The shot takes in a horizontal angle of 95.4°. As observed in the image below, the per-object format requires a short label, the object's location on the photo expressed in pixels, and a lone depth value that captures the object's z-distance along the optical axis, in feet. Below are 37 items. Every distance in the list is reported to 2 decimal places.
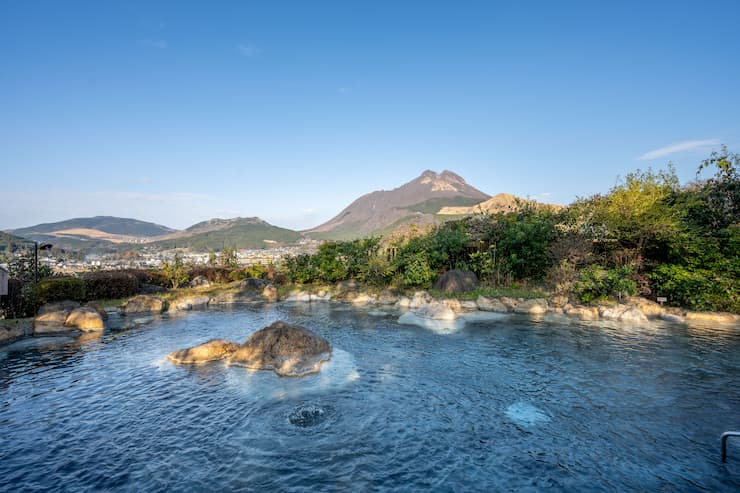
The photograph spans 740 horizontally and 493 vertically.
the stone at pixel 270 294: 75.16
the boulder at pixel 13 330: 39.33
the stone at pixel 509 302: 56.27
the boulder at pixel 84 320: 46.09
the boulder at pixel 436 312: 51.65
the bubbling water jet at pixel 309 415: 21.17
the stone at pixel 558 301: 55.98
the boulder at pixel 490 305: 56.02
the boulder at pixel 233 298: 69.72
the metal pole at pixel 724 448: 15.87
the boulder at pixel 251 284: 80.53
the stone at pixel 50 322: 42.93
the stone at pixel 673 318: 46.41
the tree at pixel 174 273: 82.89
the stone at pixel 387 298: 67.62
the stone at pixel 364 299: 69.35
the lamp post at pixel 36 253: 52.73
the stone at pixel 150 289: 74.28
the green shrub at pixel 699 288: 47.78
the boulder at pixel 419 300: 61.86
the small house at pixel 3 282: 41.11
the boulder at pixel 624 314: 47.58
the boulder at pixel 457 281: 66.64
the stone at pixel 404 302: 63.67
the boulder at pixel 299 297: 74.51
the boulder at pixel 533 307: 54.24
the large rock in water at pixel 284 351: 30.40
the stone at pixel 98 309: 49.37
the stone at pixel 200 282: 86.47
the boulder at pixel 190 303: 63.31
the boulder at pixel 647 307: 50.55
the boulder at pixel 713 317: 45.55
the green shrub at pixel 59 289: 51.26
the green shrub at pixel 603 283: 54.08
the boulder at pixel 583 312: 50.40
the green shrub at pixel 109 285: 62.78
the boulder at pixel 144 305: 59.06
